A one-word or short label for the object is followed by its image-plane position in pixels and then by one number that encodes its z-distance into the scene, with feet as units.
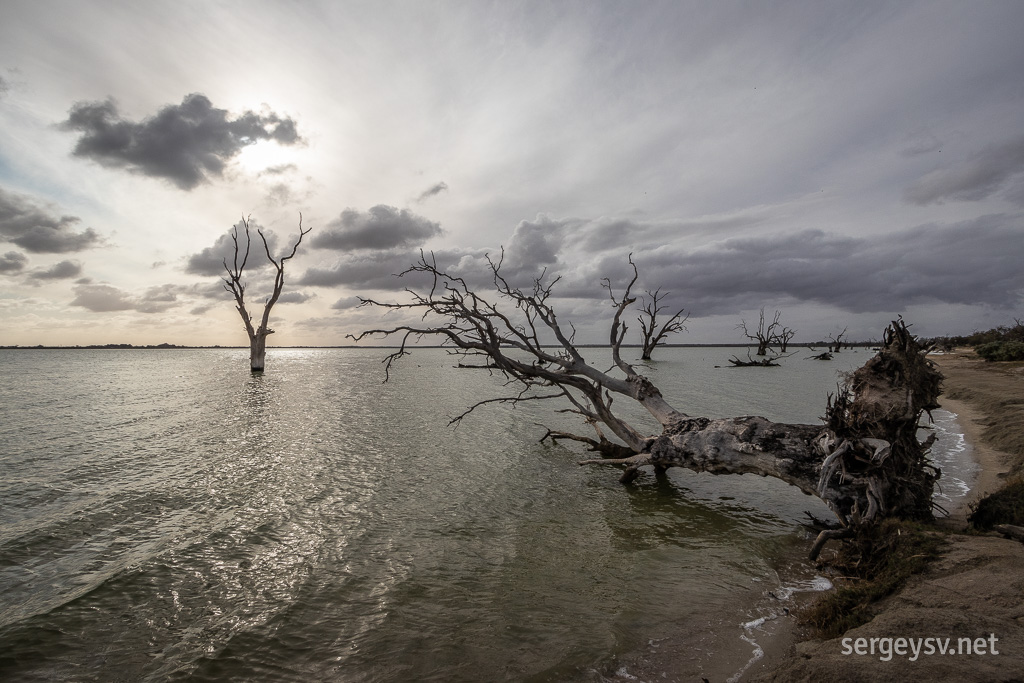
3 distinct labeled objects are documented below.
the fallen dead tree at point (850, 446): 19.94
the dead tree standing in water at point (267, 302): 114.42
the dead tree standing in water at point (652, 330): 148.36
